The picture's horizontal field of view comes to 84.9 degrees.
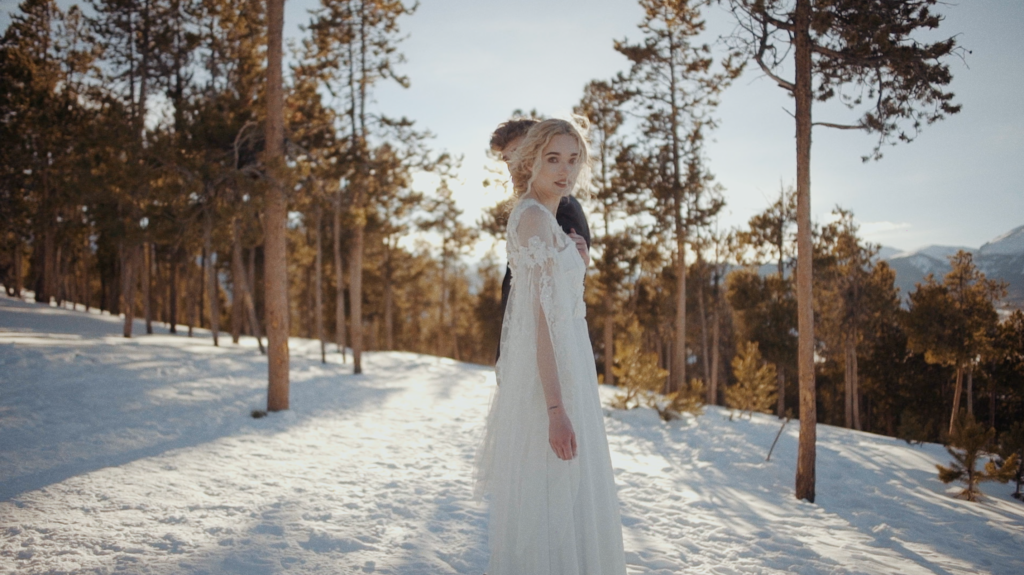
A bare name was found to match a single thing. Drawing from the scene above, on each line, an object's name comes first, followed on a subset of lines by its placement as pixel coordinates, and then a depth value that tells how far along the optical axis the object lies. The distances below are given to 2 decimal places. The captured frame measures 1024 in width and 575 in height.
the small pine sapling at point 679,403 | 11.90
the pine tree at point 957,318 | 17.53
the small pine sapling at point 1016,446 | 7.91
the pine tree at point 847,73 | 6.53
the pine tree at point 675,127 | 16.91
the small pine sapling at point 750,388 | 13.42
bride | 2.34
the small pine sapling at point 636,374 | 12.05
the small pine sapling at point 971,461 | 7.30
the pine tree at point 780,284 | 22.78
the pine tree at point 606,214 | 22.30
